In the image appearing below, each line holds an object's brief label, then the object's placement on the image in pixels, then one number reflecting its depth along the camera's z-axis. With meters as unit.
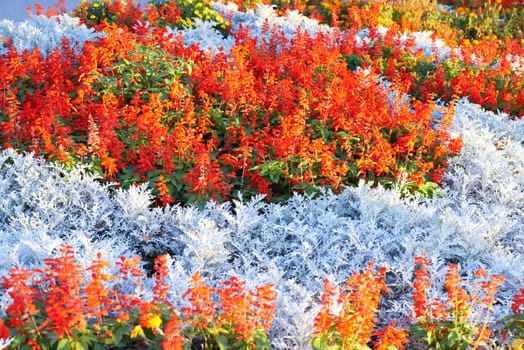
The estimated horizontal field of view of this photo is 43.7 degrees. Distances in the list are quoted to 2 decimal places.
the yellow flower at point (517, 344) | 3.31
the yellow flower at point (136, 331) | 2.86
